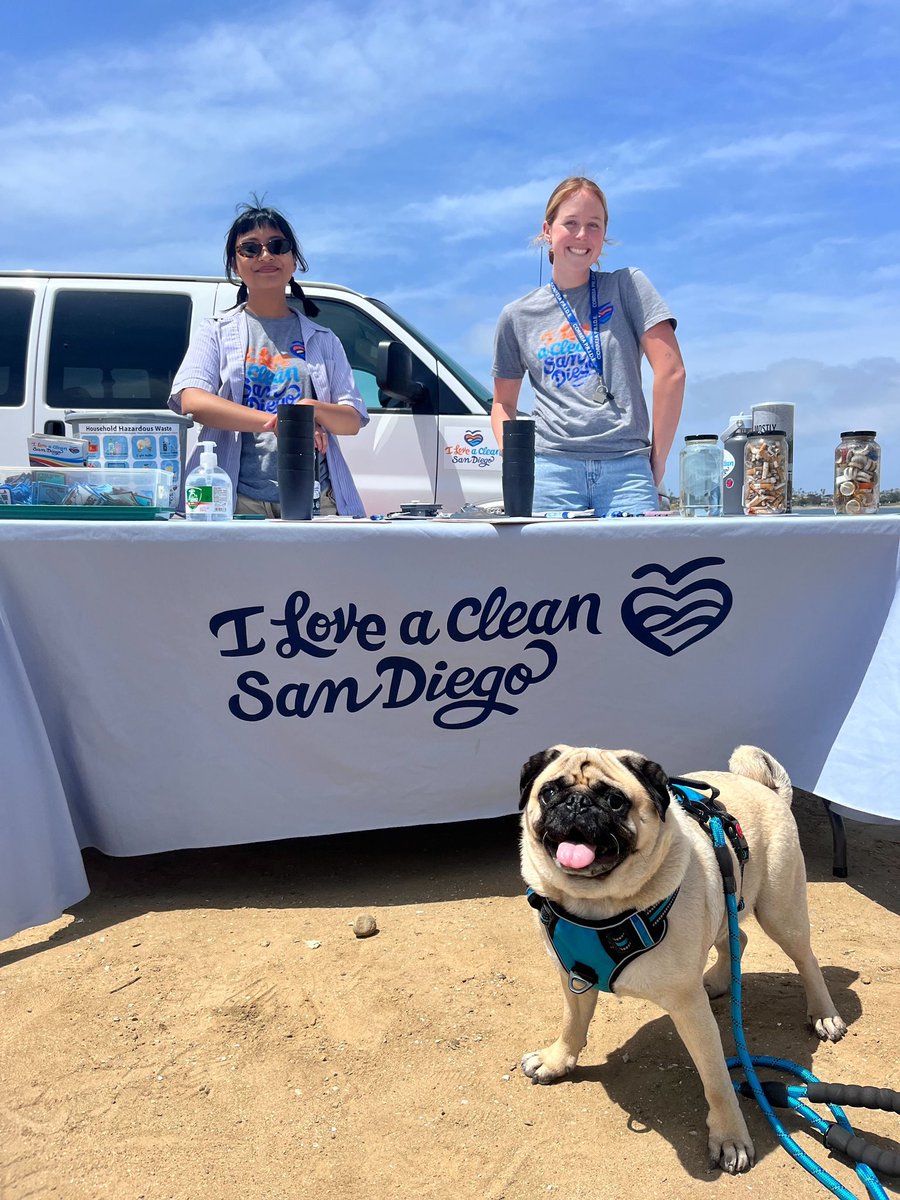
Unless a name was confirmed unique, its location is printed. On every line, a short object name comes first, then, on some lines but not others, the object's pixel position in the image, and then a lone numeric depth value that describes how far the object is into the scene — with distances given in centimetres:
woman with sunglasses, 344
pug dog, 182
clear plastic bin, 290
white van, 577
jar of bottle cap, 323
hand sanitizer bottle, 288
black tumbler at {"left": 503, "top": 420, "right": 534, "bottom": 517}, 296
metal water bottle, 332
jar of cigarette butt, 325
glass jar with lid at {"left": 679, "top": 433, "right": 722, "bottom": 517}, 332
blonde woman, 345
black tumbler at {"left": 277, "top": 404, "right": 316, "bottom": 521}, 282
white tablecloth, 286
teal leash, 184
